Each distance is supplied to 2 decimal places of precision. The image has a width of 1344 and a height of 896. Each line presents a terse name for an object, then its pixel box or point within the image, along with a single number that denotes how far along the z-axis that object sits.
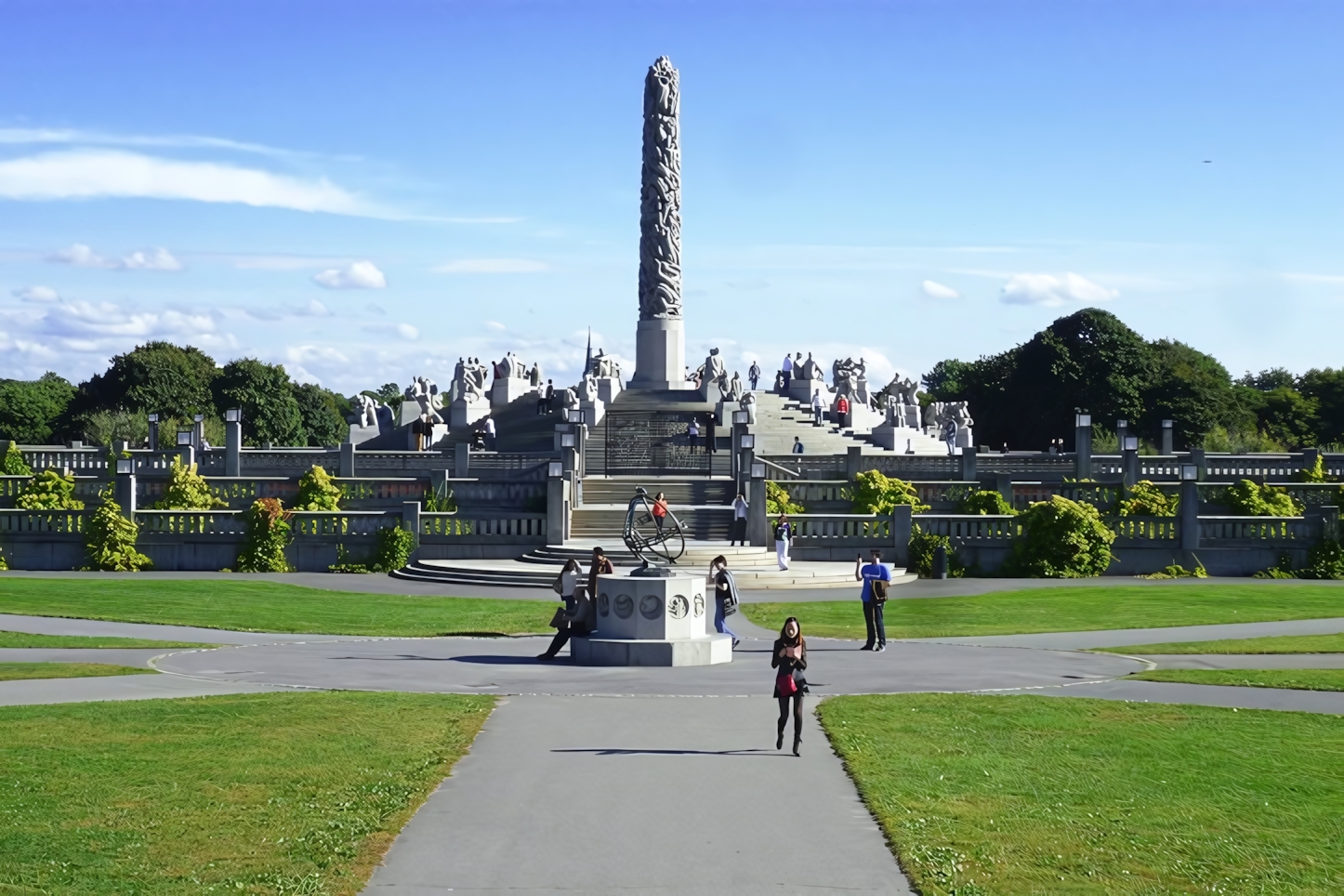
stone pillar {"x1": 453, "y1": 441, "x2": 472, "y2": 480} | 61.38
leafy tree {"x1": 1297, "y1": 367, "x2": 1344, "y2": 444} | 124.18
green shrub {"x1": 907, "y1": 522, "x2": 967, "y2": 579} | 45.59
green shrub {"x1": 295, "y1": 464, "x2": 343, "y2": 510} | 53.03
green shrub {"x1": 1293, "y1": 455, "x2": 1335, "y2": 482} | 62.06
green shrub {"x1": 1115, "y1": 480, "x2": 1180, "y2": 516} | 49.78
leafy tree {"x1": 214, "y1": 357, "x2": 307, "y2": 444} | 119.38
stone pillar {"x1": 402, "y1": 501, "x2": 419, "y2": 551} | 46.56
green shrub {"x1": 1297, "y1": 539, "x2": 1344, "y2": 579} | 46.19
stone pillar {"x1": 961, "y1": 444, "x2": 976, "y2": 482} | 60.38
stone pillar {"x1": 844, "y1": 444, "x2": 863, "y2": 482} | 58.03
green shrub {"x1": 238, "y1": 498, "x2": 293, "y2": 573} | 46.22
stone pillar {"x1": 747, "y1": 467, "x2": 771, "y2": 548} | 48.75
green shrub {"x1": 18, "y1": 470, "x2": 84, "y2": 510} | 51.84
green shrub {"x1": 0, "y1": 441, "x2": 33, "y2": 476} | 62.94
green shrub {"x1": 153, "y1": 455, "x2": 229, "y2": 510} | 52.22
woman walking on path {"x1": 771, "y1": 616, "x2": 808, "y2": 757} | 18.45
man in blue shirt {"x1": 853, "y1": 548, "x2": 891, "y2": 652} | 28.84
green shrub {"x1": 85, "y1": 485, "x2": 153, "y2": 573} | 46.12
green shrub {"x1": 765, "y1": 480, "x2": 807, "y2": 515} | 50.88
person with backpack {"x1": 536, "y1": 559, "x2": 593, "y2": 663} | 27.39
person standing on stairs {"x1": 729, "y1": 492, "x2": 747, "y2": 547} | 48.56
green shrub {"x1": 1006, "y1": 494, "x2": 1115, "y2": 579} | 45.44
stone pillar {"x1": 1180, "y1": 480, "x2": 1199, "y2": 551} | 46.50
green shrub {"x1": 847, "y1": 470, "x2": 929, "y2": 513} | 52.25
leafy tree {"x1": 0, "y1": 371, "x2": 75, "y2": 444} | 124.56
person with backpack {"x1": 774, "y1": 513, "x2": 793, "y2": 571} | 44.47
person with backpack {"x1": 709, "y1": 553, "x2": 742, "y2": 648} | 29.64
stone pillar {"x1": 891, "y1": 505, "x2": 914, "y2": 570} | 45.78
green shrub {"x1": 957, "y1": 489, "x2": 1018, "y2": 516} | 51.34
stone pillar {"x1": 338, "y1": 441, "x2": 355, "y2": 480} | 63.03
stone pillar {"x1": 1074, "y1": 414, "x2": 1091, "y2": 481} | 63.94
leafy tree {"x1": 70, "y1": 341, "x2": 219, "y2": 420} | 118.75
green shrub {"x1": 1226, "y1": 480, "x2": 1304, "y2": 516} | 51.81
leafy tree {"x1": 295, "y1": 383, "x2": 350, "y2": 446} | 133.88
